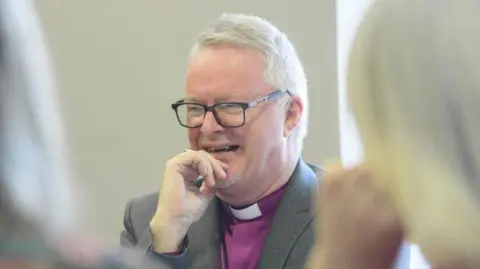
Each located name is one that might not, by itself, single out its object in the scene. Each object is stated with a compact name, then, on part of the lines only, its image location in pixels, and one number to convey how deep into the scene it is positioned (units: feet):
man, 9.80
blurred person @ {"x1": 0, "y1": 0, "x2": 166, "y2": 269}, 5.04
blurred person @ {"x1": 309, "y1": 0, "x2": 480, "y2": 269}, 6.38
